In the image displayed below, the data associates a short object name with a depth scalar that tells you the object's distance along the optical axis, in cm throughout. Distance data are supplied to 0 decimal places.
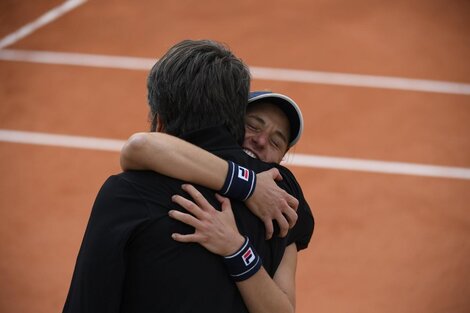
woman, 505
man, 487
